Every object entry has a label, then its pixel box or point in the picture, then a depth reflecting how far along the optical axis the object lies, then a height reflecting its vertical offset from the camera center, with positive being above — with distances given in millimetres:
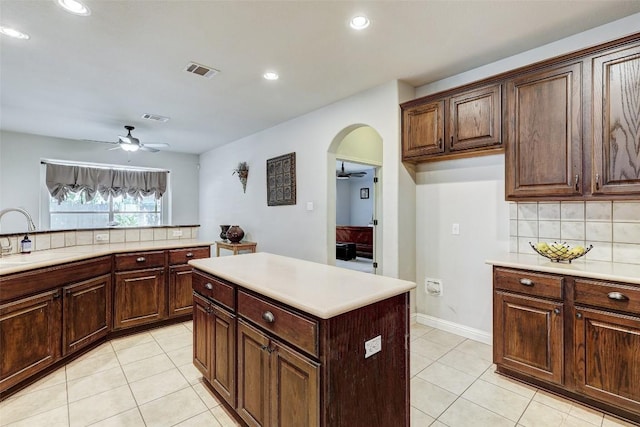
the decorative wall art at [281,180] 4582 +494
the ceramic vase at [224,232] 5504 -370
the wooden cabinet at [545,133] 2193 +591
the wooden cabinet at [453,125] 2617 +810
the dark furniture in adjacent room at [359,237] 8211 -731
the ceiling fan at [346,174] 8605 +1136
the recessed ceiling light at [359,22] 2195 +1393
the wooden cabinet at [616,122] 1971 +585
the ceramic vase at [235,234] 5262 -387
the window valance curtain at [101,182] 5672 +612
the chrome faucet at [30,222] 2650 -89
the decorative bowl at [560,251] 2199 -299
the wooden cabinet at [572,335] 1799 -823
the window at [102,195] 5719 +345
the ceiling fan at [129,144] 4562 +1039
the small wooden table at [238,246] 5070 -586
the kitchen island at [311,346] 1255 -637
